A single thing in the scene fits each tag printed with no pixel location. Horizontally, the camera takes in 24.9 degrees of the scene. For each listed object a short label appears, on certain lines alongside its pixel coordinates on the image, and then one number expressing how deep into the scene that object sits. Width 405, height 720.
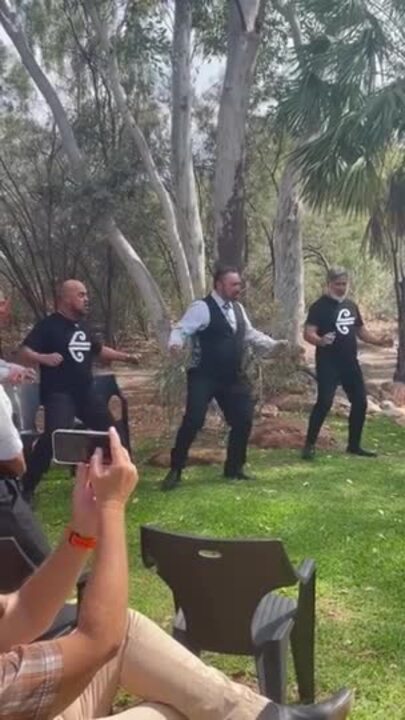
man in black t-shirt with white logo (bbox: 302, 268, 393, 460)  7.32
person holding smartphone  1.61
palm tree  11.16
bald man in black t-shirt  6.12
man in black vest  6.53
